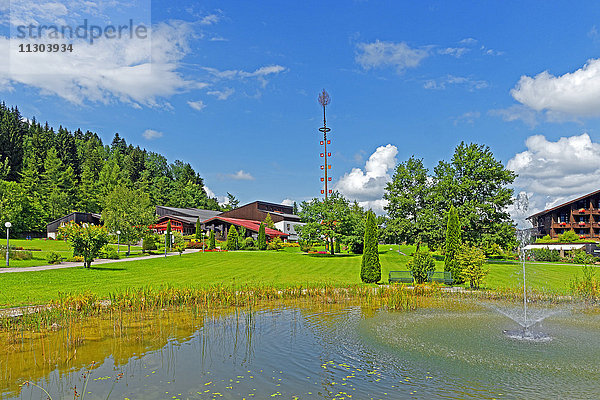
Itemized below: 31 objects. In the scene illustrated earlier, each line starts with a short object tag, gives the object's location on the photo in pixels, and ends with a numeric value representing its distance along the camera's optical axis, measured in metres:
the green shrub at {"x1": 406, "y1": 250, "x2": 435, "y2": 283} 21.00
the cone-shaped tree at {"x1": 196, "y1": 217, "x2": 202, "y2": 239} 55.25
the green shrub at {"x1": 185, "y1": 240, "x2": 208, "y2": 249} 51.75
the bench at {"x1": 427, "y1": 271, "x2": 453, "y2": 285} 20.73
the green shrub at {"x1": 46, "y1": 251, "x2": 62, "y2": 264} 28.48
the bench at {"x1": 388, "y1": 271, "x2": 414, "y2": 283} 20.92
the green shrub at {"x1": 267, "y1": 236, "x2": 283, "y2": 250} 50.88
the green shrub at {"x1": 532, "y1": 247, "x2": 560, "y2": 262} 40.22
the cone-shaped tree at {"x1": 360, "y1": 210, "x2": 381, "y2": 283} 21.64
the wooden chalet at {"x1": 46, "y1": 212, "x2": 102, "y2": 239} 58.38
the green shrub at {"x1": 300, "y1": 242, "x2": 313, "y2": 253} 48.03
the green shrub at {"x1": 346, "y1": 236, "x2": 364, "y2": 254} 42.50
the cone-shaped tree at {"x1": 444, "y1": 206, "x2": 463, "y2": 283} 22.44
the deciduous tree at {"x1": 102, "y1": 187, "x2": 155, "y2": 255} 40.81
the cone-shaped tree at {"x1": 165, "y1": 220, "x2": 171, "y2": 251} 46.87
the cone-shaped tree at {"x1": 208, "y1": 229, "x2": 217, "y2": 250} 48.72
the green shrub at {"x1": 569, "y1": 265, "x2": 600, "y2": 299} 16.66
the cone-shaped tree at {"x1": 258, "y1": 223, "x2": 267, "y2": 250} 49.00
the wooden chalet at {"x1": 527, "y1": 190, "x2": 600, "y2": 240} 54.38
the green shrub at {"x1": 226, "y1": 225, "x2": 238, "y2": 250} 49.47
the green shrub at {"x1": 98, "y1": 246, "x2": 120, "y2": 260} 35.03
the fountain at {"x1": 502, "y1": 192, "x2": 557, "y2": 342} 11.14
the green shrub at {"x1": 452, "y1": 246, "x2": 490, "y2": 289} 19.52
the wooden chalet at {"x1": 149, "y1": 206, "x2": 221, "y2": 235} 65.19
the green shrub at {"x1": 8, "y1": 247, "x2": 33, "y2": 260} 30.58
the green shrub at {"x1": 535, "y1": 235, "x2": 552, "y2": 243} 52.81
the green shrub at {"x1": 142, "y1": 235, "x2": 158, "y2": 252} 43.22
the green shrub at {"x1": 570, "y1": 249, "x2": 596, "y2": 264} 34.55
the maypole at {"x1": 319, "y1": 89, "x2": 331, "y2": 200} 47.31
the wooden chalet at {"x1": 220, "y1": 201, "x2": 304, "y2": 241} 73.12
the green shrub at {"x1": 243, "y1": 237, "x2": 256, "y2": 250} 50.02
